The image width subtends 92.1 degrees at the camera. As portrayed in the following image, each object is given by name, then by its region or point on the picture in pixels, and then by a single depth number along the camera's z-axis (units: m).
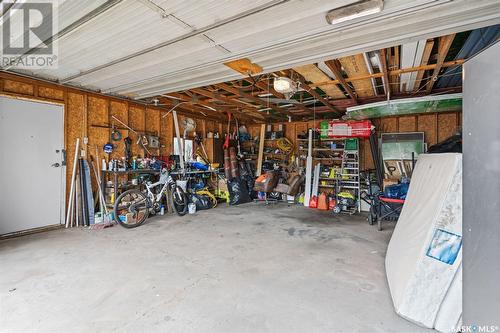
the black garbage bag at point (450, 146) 3.18
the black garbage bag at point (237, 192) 6.86
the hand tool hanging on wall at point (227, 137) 7.76
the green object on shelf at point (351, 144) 6.34
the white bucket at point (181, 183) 5.70
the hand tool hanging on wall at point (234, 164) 7.39
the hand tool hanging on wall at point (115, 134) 5.15
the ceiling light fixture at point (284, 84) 3.60
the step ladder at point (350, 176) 6.12
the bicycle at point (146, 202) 4.52
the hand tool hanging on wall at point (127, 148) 5.28
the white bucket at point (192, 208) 5.61
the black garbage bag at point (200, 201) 5.94
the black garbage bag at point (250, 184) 7.43
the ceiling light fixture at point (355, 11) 1.98
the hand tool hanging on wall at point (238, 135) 8.18
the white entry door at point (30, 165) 3.78
